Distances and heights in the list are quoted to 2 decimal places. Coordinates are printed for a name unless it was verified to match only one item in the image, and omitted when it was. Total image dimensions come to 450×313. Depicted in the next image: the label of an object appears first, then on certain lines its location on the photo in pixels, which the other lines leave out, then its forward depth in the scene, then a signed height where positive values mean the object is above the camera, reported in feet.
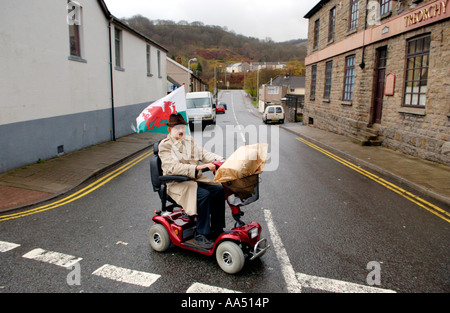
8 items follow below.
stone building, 35.14 +3.81
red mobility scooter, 13.20 -5.44
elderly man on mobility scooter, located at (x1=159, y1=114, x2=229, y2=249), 13.91 -3.60
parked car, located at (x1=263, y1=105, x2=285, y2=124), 101.55 -4.05
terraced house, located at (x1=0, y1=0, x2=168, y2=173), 29.91 +2.19
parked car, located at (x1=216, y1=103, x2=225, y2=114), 145.92 -3.96
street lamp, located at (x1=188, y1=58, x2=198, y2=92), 164.21 +7.79
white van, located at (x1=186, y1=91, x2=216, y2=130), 78.54 -2.18
